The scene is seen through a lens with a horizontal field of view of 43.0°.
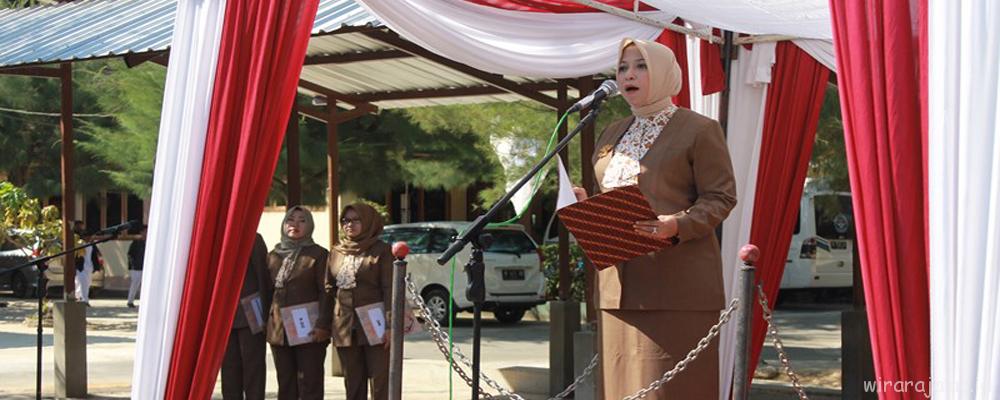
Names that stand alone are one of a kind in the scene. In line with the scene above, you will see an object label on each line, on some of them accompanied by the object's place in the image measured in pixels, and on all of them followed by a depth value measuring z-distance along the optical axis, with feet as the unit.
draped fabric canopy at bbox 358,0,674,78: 20.53
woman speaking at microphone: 16.62
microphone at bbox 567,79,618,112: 16.65
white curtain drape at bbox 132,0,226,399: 18.10
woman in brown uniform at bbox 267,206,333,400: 27.71
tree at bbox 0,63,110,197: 77.82
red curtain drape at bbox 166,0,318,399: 17.98
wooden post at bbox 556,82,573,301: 34.53
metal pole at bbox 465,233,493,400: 15.74
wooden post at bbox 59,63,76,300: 36.35
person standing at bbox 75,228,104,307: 69.46
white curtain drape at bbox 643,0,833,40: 21.53
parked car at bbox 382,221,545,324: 61.77
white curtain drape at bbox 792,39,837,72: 23.32
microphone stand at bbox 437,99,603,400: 15.75
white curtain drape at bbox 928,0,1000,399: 12.50
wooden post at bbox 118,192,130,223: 106.32
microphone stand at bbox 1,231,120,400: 28.67
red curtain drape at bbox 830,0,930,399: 13.16
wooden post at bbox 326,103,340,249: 39.70
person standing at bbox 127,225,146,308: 74.74
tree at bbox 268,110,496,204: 64.49
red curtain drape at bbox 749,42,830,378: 24.00
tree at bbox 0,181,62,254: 60.80
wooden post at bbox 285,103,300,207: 35.91
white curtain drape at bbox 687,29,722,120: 23.25
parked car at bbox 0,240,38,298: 82.00
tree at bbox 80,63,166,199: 58.85
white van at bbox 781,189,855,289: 75.15
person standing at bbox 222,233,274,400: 28.63
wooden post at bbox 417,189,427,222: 100.61
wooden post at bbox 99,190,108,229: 106.22
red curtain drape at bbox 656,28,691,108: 22.94
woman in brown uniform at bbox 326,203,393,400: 27.04
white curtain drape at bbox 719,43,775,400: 23.47
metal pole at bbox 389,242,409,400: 17.46
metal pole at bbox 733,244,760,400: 14.92
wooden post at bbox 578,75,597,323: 31.83
